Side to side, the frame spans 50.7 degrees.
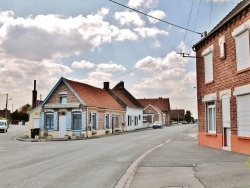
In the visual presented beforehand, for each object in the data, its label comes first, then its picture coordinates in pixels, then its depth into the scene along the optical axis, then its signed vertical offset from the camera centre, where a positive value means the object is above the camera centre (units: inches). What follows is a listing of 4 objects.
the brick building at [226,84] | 457.4 +55.7
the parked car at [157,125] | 1945.8 -95.2
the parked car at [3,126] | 1582.3 -82.8
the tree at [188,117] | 3803.1 -71.2
